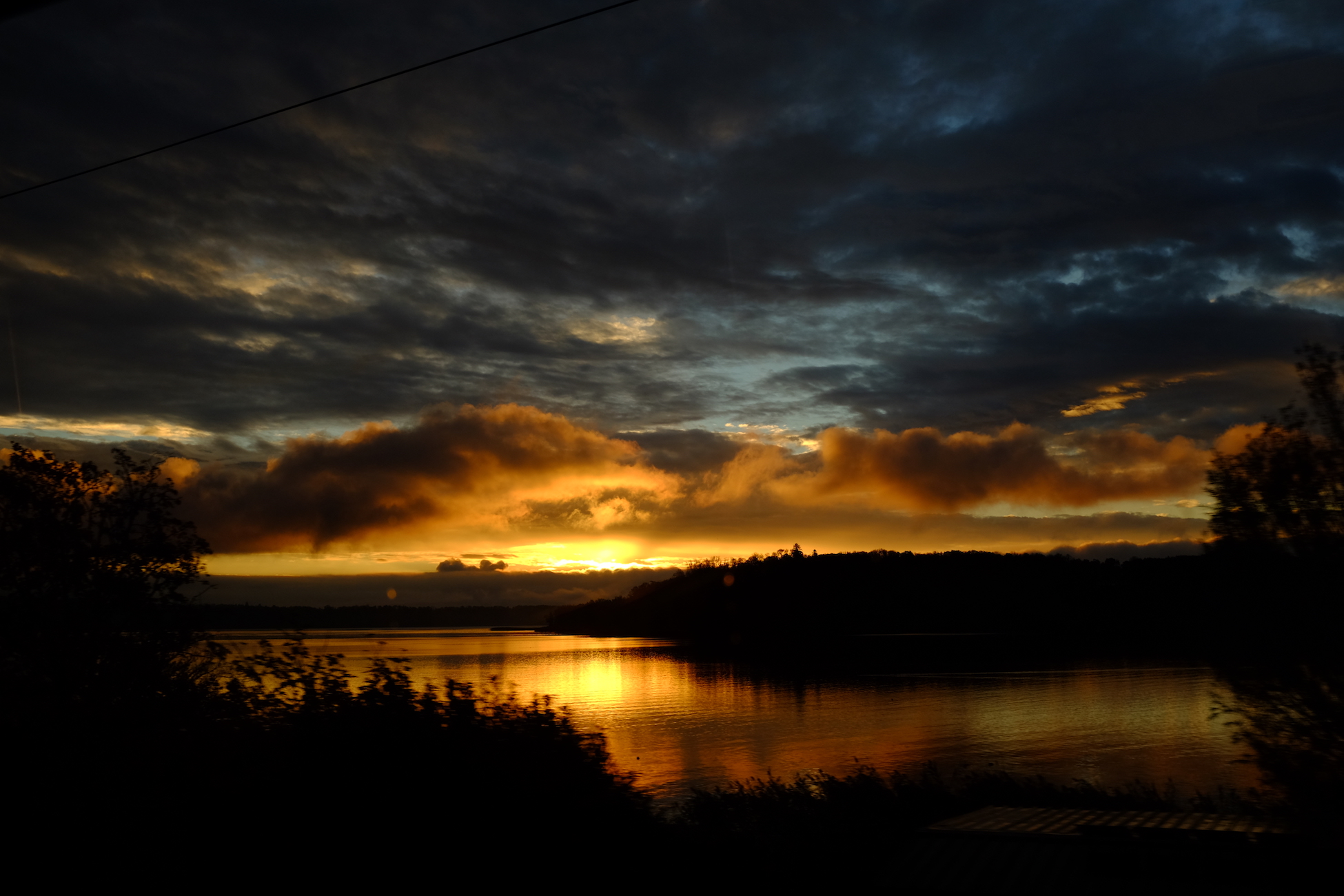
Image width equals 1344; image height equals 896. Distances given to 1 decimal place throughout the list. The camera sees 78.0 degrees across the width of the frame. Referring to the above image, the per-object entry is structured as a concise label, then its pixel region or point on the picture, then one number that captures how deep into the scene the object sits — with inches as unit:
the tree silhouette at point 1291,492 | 526.6
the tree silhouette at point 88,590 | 606.2
